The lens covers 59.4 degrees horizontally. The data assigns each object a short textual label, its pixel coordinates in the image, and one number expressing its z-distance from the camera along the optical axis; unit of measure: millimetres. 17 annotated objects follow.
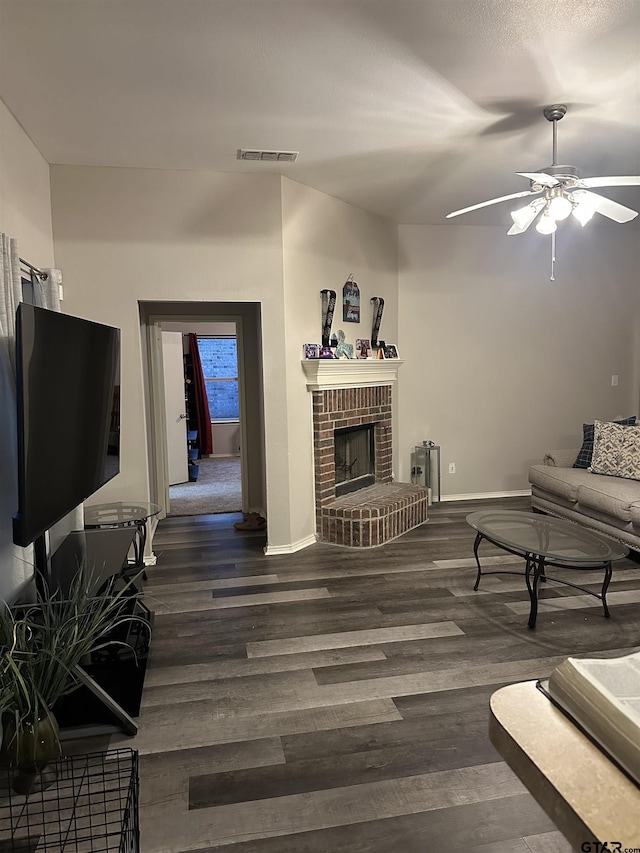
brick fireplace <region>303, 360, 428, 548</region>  4371
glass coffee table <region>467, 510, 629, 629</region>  2949
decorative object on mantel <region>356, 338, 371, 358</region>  4926
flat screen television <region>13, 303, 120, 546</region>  1992
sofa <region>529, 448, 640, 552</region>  3871
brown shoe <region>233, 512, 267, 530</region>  4914
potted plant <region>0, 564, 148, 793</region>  1592
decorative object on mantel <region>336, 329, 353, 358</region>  4645
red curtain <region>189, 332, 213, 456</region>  8930
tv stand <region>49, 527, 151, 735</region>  2240
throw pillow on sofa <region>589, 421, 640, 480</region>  4422
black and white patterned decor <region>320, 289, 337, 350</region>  4453
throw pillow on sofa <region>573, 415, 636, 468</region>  4898
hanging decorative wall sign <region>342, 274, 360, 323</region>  4727
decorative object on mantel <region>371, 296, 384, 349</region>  5020
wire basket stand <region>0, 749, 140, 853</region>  1666
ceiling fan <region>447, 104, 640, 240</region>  2902
